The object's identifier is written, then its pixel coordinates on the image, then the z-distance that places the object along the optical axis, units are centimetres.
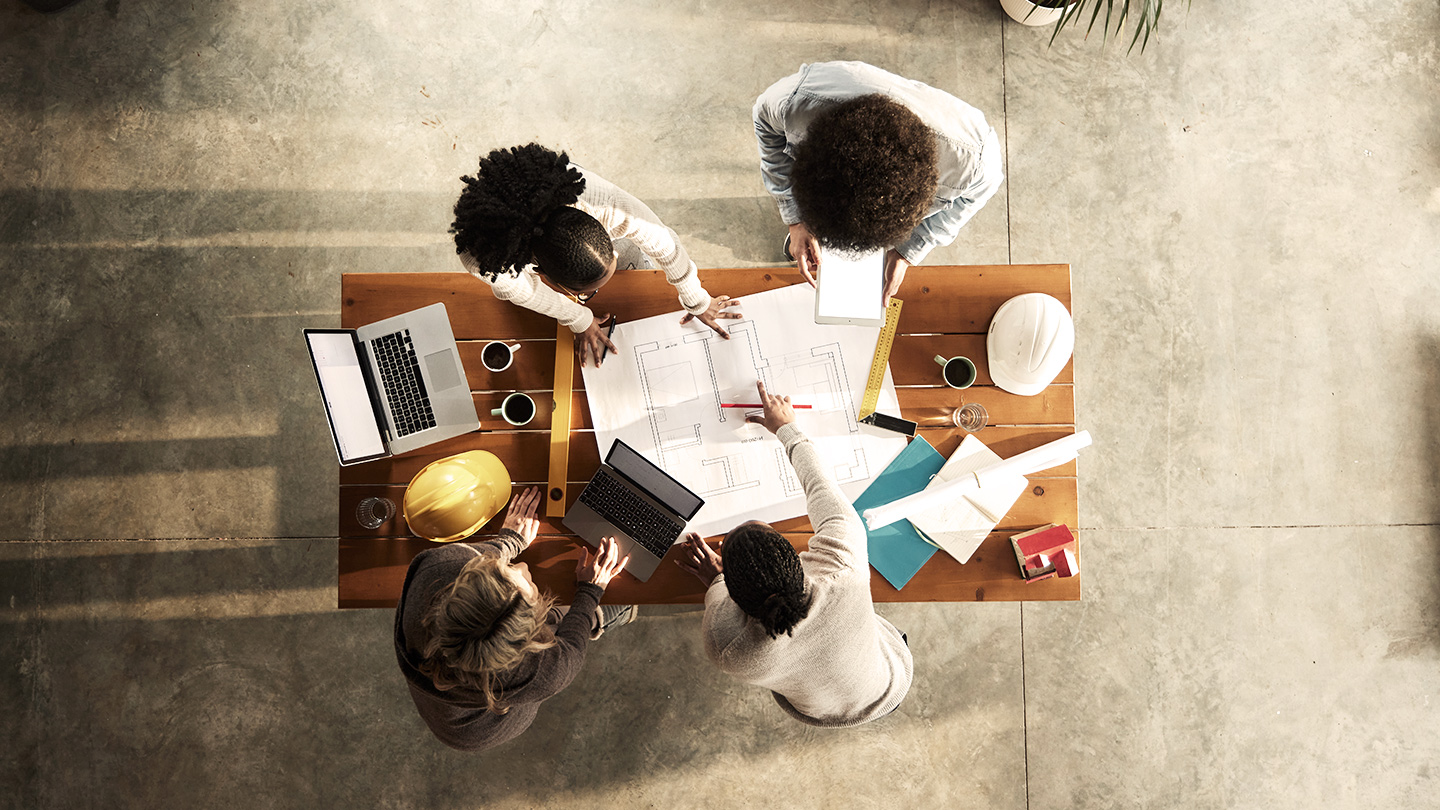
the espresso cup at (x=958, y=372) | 170
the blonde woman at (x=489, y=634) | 136
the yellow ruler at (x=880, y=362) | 172
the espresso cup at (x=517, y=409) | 170
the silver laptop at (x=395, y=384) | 164
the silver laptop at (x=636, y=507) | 167
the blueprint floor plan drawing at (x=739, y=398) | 171
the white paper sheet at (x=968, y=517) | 168
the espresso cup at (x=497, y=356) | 173
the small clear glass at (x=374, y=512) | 170
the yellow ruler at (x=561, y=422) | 172
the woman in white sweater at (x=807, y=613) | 142
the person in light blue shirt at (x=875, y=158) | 129
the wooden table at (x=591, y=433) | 170
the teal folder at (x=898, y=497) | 169
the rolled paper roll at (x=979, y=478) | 161
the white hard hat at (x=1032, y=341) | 157
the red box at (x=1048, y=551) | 165
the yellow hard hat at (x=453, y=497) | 156
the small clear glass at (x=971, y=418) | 170
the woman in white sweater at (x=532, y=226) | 137
